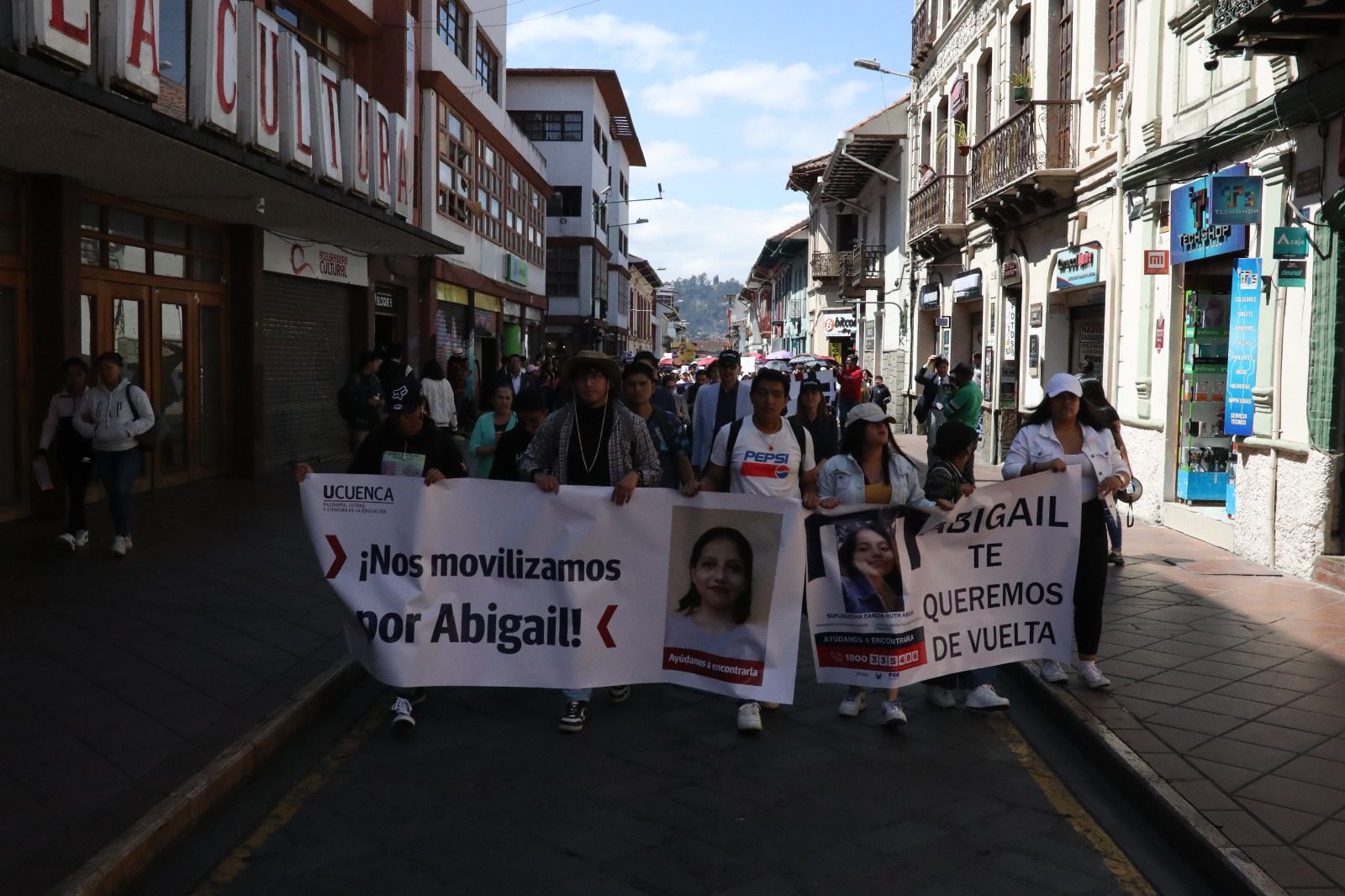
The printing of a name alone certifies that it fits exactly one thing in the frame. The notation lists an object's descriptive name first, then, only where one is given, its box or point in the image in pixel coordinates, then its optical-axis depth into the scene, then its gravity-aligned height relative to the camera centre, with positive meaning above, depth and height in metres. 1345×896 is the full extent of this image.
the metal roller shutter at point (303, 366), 16.69 +0.05
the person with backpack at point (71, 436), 9.55 -0.56
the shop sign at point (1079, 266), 15.12 +1.47
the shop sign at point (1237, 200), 10.33 +1.54
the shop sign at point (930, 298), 26.58 +1.76
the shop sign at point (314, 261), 16.31 +1.58
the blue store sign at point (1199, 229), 10.76 +1.43
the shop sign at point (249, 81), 9.38 +2.87
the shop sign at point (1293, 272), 9.66 +0.87
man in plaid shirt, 5.93 -0.35
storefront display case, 12.13 -0.29
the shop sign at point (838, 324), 36.09 +1.53
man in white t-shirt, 6.28 -0.42
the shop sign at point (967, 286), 22.27 +1.72
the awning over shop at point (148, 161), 8.03 +1.79
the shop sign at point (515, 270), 31.11 +2.70
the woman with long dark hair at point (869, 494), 5.79 -0.58
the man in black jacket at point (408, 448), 5.98 -0.39
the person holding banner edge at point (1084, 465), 6.27 -0.45
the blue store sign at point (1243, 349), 10.45 +0.28
